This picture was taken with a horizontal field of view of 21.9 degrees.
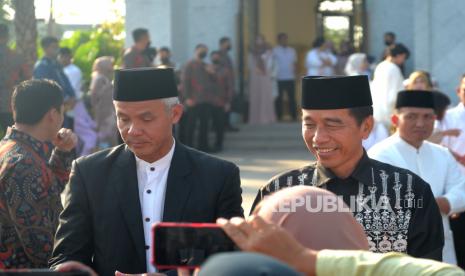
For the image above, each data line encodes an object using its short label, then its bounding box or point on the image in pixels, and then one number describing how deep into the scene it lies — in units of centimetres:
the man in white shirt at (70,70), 1856
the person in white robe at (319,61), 2395
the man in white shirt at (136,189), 505
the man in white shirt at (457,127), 1009
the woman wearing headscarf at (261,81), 2381
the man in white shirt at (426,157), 696
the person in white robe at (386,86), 1300
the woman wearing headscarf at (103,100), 1739
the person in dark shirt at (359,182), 505
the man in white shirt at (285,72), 2503
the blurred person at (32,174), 595
